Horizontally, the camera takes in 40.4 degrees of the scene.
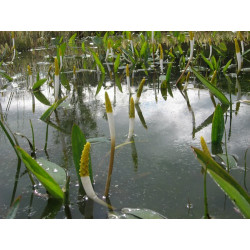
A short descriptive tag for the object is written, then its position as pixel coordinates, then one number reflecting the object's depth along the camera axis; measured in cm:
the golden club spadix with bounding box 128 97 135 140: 91
